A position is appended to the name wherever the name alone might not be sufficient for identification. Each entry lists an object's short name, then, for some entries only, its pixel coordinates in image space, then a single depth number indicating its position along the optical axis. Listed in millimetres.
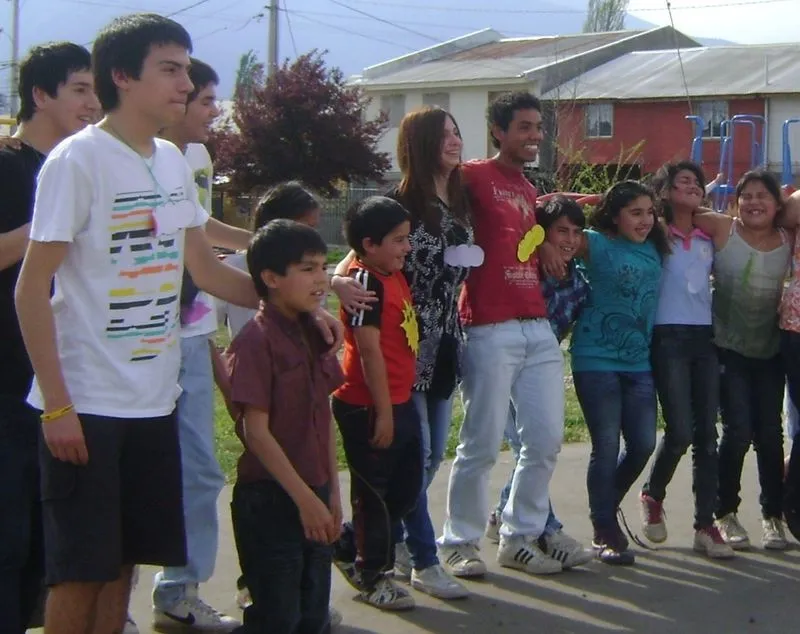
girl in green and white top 5422
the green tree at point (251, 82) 35531
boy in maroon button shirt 3658
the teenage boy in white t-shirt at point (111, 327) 3109
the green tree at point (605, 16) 71812
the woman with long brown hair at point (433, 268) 4816
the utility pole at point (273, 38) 30219
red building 39750
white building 45750
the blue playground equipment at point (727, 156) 16688
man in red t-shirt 5031
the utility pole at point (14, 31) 52156
